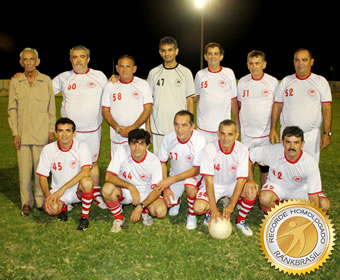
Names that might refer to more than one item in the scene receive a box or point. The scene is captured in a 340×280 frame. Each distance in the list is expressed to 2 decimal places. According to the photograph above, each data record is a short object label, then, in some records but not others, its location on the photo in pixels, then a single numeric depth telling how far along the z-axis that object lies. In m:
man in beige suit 4.70
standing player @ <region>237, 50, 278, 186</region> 5.06
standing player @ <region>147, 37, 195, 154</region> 5.21
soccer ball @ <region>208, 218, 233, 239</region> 3.98
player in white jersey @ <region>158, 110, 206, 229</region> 4.49
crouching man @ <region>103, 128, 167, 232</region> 4.30
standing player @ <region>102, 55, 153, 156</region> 4.96
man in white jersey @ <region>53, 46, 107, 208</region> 5.00
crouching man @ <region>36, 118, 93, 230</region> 4.43
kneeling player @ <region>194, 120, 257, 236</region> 4.24
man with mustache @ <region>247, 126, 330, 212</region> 4.21
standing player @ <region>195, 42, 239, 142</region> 5.17
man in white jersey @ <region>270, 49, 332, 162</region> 4.77
